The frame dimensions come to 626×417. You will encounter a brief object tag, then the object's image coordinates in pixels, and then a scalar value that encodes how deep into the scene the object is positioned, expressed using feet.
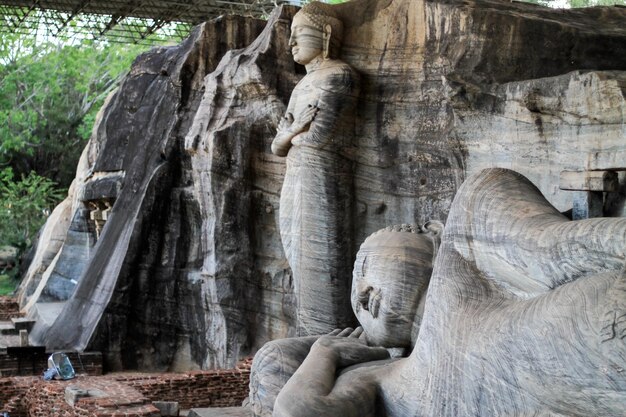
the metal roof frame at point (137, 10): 65.67
